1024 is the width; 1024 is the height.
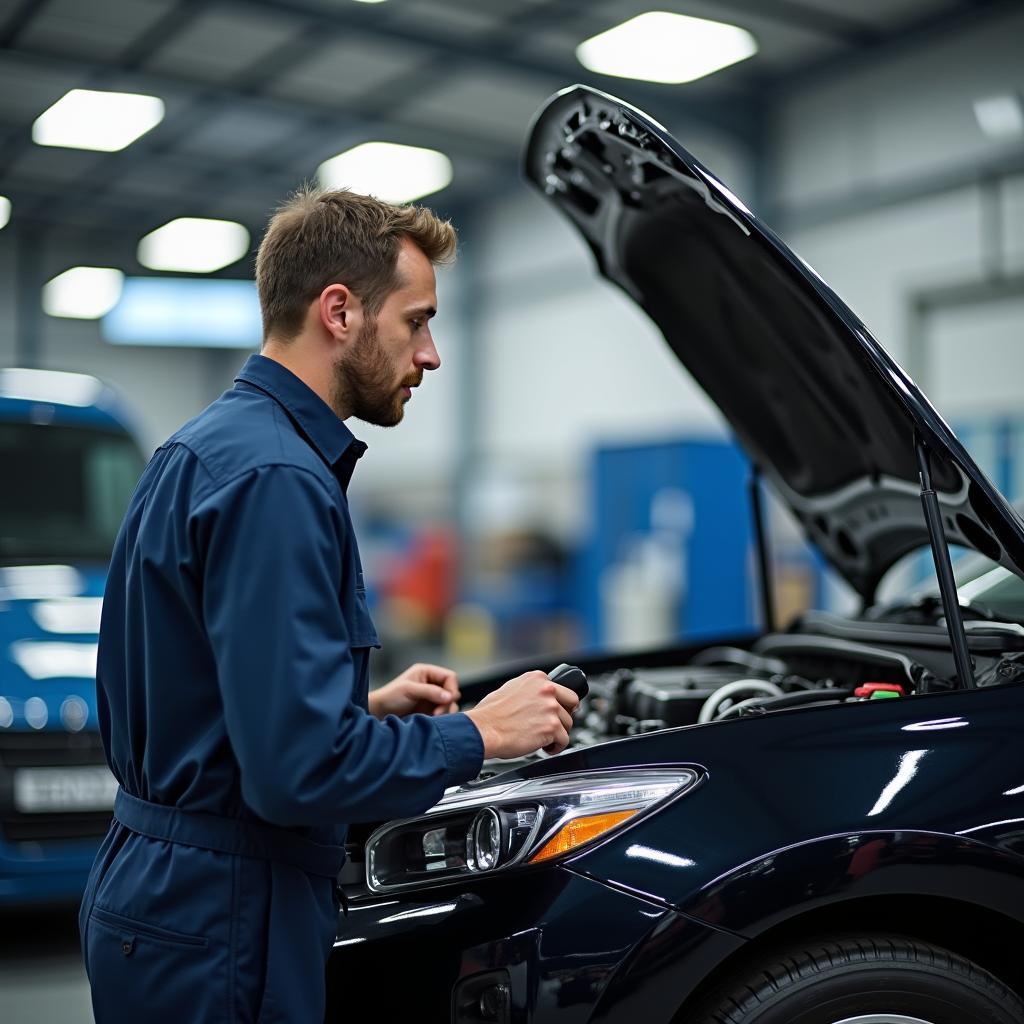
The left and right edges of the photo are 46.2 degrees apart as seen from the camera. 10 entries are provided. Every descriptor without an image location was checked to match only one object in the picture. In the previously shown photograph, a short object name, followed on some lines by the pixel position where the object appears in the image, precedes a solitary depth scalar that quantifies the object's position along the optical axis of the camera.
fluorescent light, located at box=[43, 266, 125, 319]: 17.16
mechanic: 1.37
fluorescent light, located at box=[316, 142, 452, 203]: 11.52
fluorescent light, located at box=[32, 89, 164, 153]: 10.10
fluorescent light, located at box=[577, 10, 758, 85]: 8.33
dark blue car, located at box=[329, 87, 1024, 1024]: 1.61
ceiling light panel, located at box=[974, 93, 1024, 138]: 8.04
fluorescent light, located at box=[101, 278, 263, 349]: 10.77
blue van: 3.55
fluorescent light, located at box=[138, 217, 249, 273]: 14.30
